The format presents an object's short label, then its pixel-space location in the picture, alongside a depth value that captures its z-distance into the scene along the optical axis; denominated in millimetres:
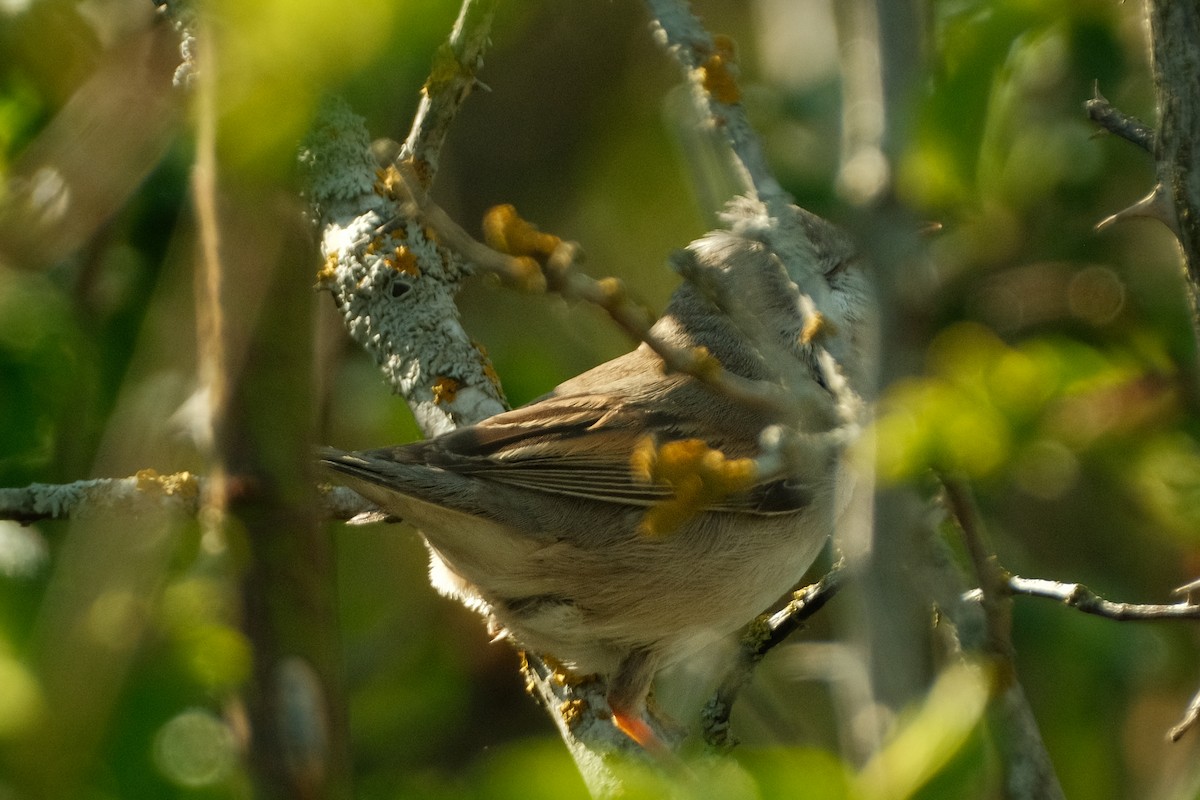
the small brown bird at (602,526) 6566
